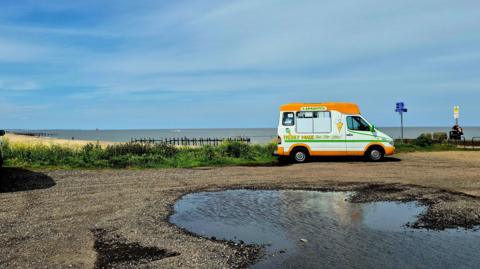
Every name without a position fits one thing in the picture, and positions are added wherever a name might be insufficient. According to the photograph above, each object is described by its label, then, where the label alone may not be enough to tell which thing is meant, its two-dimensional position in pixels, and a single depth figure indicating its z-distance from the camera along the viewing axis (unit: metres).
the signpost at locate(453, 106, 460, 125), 32.56
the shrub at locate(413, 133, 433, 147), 28.33
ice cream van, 19.64
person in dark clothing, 33.19
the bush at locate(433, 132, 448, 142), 32.22
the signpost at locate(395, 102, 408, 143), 29.18
